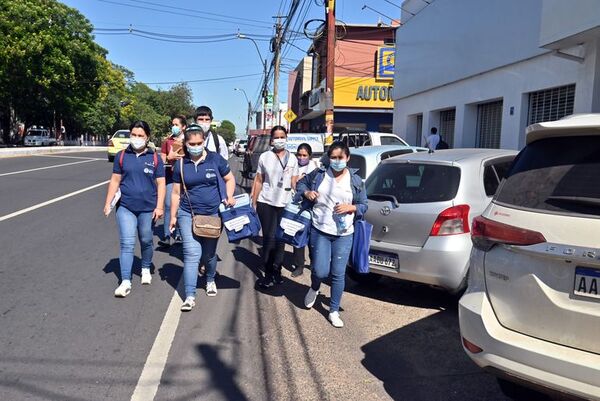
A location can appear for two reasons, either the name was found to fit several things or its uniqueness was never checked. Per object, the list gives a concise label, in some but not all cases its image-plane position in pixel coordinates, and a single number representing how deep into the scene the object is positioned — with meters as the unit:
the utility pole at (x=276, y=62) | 30.12
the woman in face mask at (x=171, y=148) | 7.50
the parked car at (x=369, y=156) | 8.06
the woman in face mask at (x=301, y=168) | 6.70
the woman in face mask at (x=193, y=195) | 5.23
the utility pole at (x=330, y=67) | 14.63
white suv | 2.67
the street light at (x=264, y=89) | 41.84
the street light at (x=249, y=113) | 77.75
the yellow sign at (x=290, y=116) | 23.95
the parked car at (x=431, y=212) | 5.07
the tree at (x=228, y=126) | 111.18
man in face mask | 6.74
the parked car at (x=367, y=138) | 15.48
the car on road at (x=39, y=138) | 53.16
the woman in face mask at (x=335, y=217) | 4.91
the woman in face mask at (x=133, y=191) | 5.54
